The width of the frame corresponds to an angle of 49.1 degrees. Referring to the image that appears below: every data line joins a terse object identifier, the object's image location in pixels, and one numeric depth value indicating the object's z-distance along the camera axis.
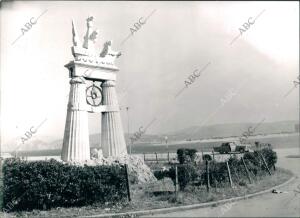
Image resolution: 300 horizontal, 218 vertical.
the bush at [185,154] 26.21
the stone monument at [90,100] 16.81
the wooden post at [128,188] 11.44
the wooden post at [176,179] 12.23
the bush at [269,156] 19.03
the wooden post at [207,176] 12.43
